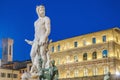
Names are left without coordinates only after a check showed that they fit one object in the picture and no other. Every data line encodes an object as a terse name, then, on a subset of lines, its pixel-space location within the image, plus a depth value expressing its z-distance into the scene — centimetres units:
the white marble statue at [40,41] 1382
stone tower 7745
